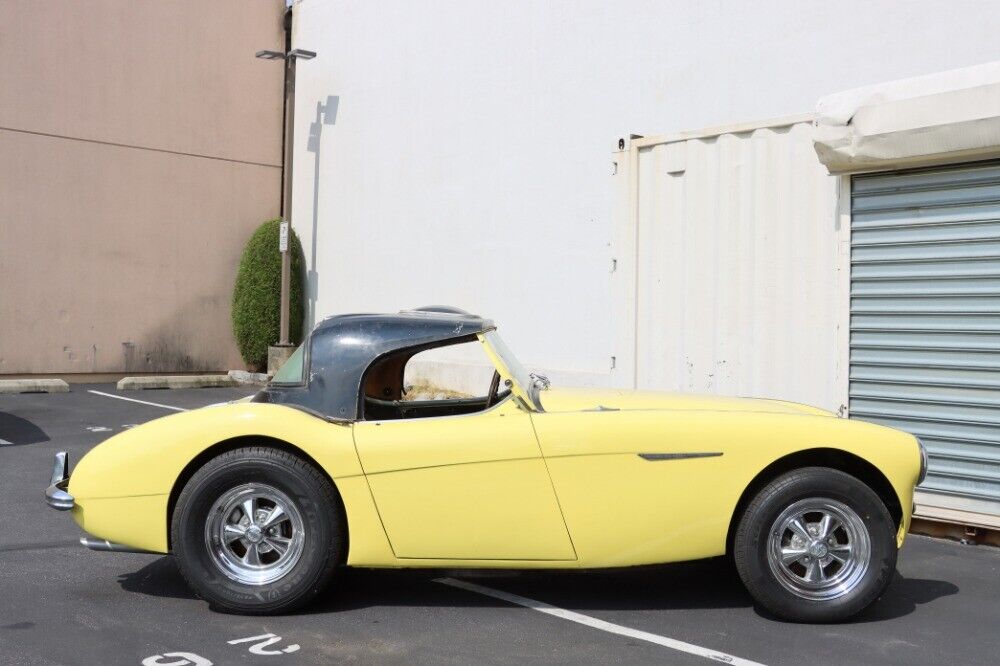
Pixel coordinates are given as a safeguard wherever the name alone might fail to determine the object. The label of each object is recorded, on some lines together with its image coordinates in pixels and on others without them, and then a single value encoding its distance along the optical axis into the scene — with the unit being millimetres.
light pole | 15891
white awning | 5941
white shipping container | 6781
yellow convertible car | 4375
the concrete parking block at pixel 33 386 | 13805
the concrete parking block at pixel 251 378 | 16172
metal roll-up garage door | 6078
